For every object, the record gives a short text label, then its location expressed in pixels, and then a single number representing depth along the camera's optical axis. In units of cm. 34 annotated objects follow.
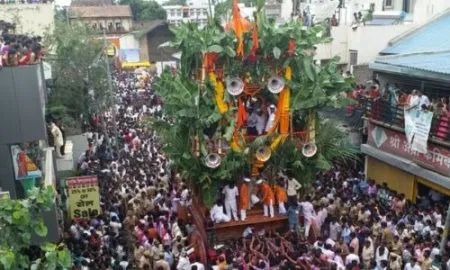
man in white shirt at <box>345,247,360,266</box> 940
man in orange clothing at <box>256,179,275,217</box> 1212
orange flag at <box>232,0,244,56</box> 1171
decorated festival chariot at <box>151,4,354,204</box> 1180
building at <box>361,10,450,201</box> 1282
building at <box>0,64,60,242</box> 1083
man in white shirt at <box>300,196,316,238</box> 1178
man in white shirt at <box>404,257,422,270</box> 901
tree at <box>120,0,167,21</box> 6172
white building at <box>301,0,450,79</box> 1883
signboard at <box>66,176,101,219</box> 1248
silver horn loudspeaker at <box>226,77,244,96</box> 1168
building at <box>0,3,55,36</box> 2569
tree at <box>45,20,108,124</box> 2011
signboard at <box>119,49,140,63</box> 4297
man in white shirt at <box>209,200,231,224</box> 1188
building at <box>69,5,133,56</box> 5384
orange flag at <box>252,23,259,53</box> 1169
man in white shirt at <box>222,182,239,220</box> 1201
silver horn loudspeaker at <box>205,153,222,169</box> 1176
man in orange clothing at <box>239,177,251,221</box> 1207
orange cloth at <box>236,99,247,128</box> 1204
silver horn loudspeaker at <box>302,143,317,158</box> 1216
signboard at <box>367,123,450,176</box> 1270
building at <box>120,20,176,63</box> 4494
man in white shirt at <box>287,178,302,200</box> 1245
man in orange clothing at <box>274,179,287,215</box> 1223
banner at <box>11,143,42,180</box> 1145
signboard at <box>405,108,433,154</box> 1284
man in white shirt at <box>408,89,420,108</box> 1330
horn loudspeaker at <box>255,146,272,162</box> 1184
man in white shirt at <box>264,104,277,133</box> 1221
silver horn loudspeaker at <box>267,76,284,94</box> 1186
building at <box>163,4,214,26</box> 6028
